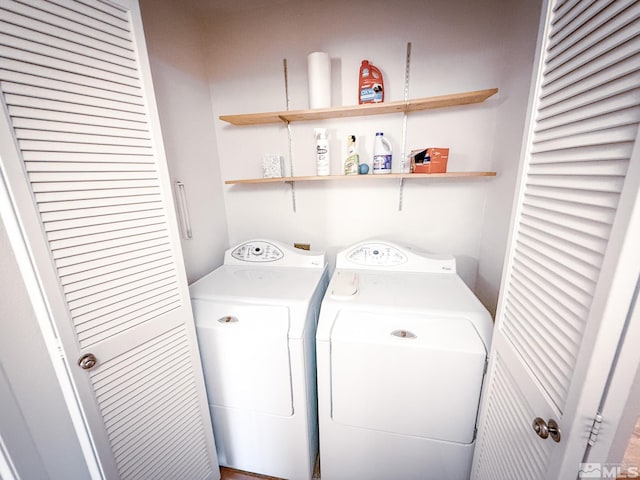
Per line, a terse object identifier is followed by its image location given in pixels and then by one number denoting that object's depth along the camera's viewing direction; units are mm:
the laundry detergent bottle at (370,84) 1594
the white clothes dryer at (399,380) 1146
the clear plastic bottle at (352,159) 1748
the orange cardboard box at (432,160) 1584
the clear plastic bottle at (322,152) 1736
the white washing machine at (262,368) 1301
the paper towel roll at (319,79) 1618
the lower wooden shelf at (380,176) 1534
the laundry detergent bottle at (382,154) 1673
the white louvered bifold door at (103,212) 760
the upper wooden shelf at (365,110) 1449
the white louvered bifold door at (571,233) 524
